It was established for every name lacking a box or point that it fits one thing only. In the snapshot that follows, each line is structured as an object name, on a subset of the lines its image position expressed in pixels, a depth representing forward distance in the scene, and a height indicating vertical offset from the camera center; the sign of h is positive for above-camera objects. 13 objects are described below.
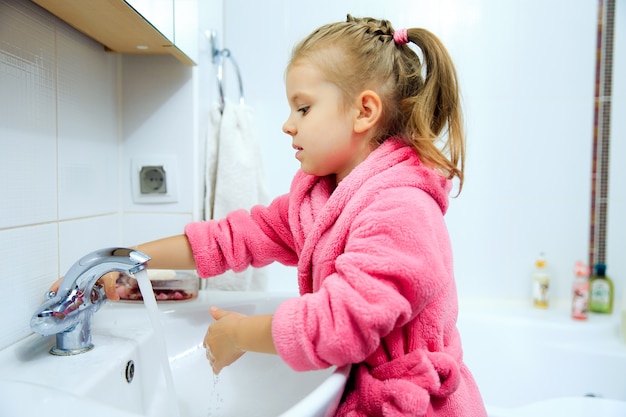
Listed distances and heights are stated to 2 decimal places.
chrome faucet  0.64 -0.14
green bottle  1.45 -0.30
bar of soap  0.97 -0.18
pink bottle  1.40 -0.30
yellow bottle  1.46 -0.29
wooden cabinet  0.73 +0.27
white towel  1.21 +0.04
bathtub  1.30 -0.46
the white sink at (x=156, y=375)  0.53 -0.24
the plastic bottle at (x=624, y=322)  1.32 -0.36
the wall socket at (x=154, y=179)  1.05 +0.02
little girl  0.57 -0.07
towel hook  1.27 +0.34
